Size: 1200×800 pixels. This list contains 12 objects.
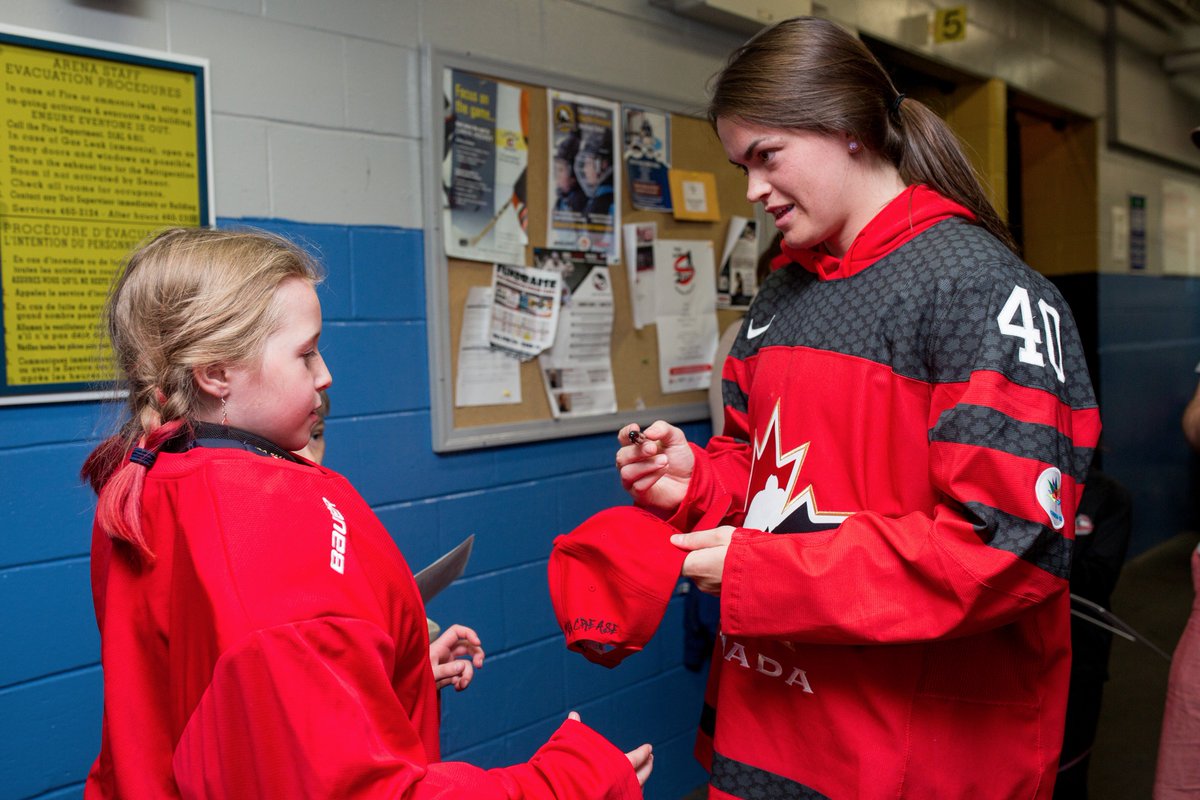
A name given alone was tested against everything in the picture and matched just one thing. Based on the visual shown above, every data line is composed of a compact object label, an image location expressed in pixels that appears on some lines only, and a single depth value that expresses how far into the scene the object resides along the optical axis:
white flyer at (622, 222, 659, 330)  2.45
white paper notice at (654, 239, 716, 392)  2.56
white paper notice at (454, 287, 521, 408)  2.09
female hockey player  0.96
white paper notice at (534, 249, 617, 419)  2.28
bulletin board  2.01
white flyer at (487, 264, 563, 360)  2.14
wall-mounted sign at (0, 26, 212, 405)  1.45
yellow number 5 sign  3.56
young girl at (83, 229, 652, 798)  0.70
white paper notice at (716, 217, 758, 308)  2.75
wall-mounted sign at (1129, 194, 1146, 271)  5.26
